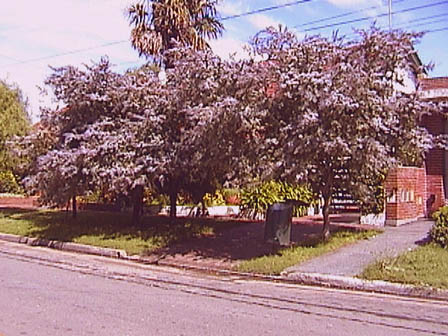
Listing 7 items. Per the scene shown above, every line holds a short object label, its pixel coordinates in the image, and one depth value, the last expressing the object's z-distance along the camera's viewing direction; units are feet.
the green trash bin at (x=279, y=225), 41.24
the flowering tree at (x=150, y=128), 40.06
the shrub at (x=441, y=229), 39.32
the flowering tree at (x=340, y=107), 36.73
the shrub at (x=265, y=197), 61.05
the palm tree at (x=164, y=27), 66.85
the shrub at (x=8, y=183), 107.55
